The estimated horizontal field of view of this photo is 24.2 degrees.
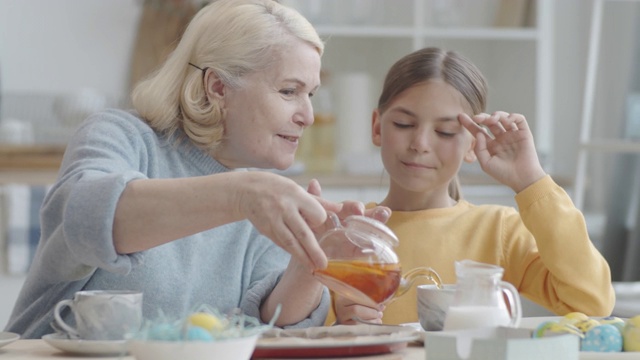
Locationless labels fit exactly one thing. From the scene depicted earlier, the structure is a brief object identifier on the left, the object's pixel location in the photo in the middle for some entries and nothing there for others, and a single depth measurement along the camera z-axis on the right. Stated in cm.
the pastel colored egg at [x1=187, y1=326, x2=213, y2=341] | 153
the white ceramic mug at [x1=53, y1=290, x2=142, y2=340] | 172
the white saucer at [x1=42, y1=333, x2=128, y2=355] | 171
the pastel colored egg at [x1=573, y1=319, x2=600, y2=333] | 177
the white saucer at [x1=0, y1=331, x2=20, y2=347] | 176
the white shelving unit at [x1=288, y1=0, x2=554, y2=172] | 447
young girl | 226
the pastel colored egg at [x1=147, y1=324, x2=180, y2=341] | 154
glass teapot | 178
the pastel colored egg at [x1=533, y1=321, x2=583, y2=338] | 163
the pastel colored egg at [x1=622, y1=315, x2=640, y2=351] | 174
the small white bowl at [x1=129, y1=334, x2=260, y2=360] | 151
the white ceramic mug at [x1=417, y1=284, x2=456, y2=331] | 185
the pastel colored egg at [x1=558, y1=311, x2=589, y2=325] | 180
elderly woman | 180
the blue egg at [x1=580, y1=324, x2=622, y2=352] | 174
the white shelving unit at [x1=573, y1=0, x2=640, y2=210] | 409
